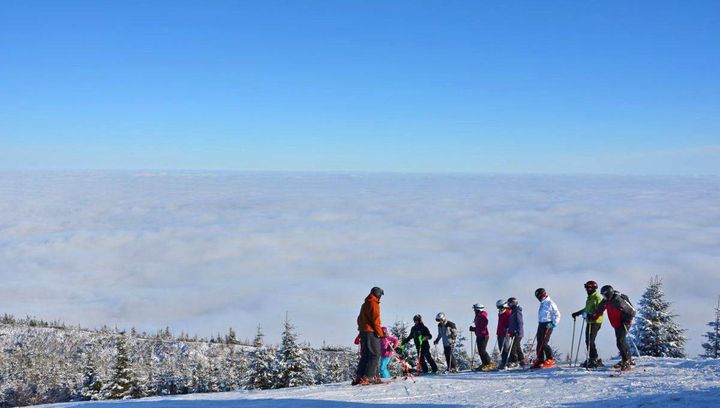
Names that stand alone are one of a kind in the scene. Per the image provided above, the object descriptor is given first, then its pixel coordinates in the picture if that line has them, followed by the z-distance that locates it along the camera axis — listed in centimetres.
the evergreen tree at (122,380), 2966
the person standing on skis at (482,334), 1409
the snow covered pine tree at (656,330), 2156
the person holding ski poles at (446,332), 1452
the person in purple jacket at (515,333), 1374
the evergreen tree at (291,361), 2764
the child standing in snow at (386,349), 1333
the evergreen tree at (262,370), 2858
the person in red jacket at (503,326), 1402
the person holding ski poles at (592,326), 1202
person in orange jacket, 1162
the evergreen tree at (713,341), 2437
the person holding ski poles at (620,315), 1133
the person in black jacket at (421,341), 1455
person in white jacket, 1300
